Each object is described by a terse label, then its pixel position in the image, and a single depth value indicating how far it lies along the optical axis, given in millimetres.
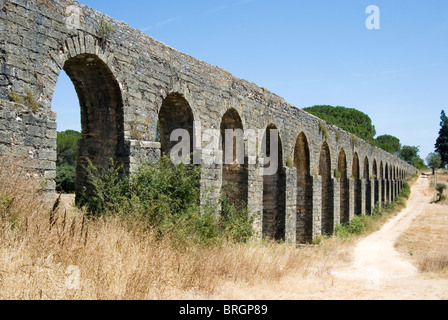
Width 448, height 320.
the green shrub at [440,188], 36900
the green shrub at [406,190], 41312
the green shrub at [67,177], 24172
